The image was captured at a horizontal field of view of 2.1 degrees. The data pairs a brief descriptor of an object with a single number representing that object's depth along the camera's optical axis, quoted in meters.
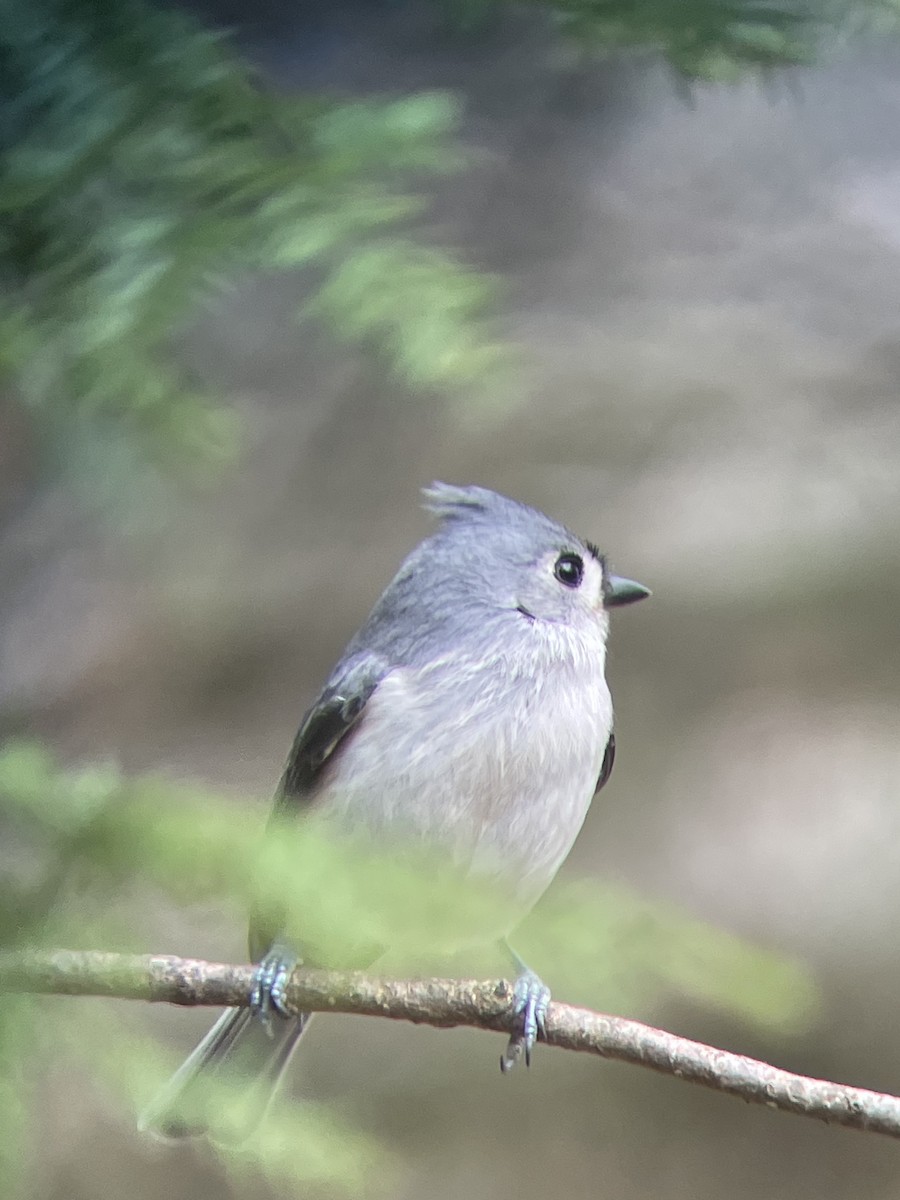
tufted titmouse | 4.75
